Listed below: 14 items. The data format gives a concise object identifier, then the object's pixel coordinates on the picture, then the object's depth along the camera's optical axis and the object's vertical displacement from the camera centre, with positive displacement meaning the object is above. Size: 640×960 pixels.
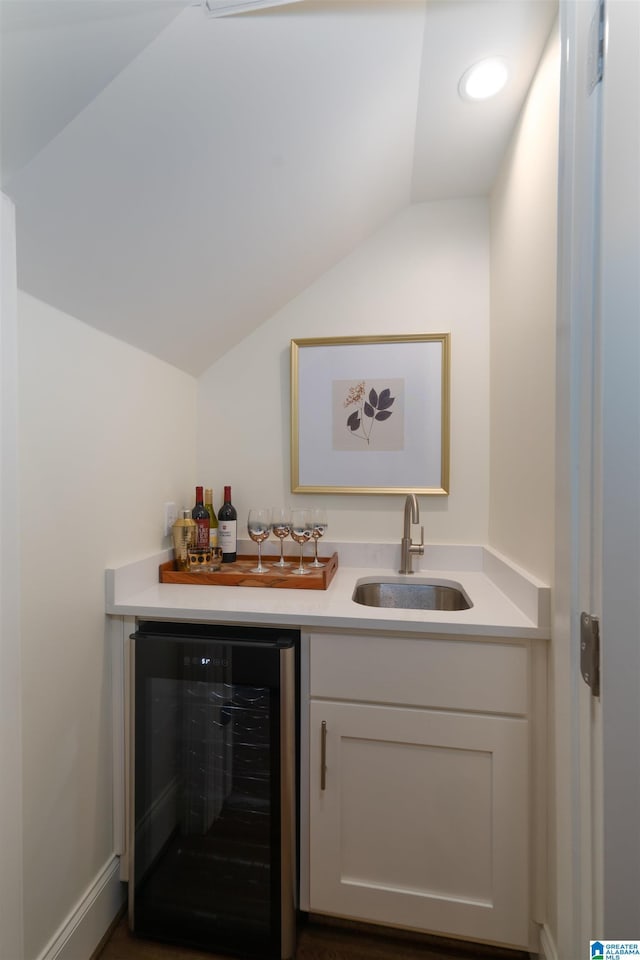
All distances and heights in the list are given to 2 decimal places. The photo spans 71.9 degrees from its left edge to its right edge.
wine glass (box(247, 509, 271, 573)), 1.68 -0.21
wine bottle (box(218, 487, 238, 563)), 1.81 -0.24
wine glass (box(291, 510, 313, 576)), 1.72 -0.22
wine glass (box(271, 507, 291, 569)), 1.72 -0.20
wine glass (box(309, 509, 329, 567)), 1.72 -0.20
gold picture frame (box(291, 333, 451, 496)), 1.83 +0.25
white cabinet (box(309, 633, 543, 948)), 1.15 -0.84
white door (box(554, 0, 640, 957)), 0.57 +0.00
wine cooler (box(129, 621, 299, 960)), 1.20 -0.90
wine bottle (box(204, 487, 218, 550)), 1.84 -0.20
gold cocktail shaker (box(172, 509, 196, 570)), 1.67 -0.25
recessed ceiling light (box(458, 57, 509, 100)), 1.21 +1.11
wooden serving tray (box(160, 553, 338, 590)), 1.53 -0.38
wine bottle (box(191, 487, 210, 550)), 1.71 -0.20
